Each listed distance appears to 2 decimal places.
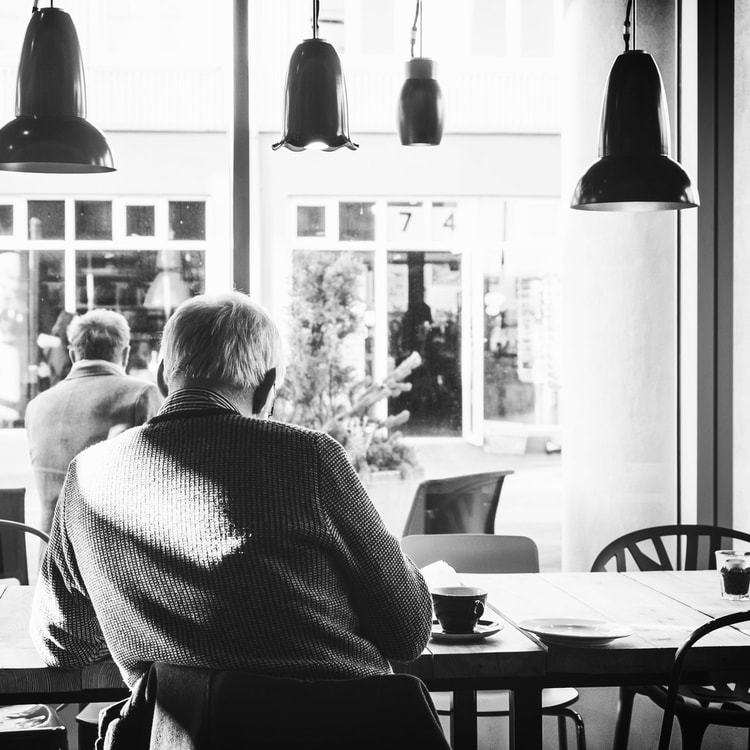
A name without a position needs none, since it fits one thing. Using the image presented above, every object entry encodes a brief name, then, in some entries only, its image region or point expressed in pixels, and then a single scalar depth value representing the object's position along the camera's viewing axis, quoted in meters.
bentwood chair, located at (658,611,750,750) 2.00
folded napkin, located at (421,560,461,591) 2.46
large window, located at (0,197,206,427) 4.21
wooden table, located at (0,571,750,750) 1.95
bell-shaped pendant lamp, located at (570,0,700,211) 2.44
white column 4.06
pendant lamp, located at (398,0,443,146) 3.24
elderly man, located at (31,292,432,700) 1.54
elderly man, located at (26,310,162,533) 3.86
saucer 2.11
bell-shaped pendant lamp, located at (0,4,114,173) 2.30
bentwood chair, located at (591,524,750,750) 2.62
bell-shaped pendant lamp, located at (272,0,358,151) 2.56
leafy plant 4.70
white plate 2.08
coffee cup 2.14
